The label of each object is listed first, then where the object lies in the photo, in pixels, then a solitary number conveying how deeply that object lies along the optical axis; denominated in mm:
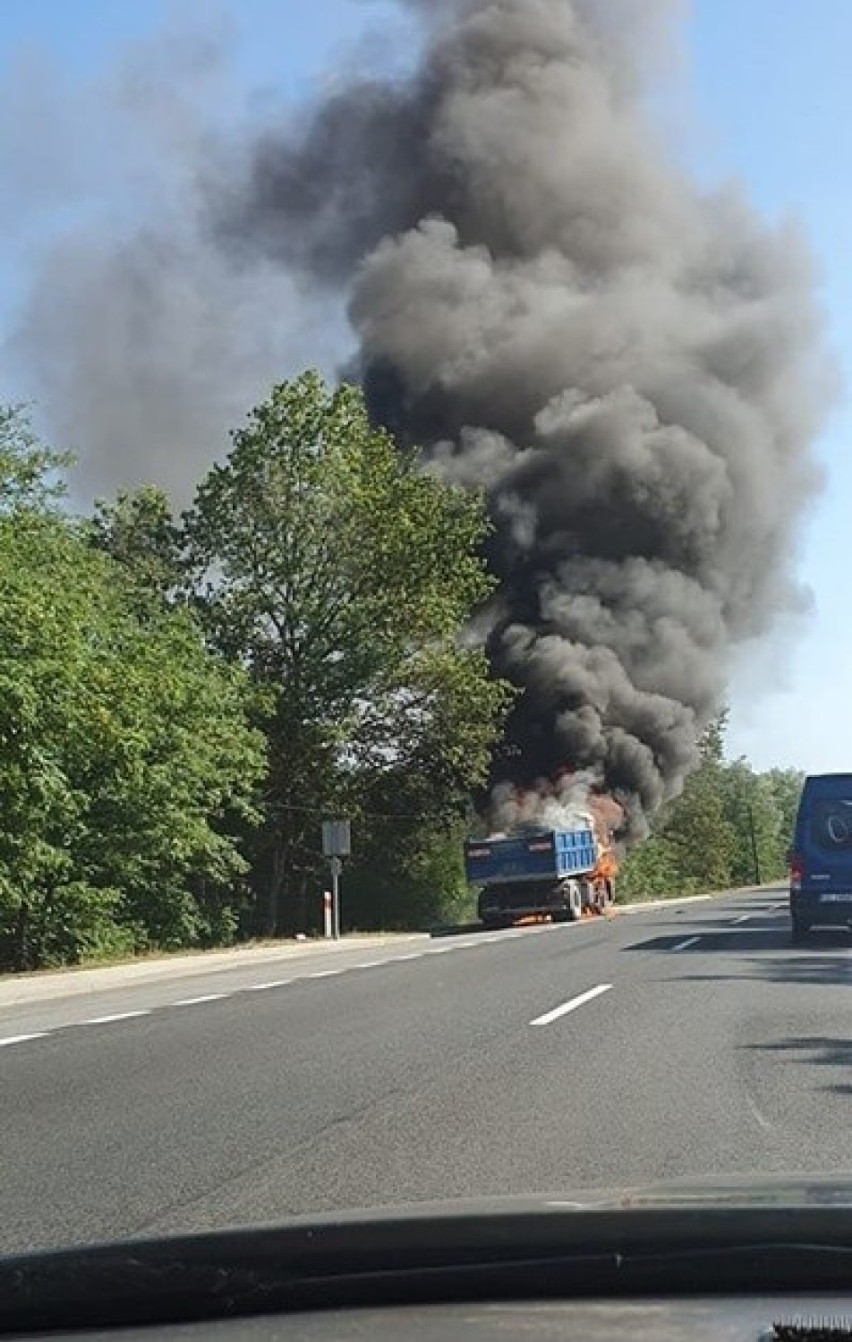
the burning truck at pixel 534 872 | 38938
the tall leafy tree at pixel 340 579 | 48312
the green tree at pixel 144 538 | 49531
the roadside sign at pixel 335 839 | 37250
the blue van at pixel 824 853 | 21125
